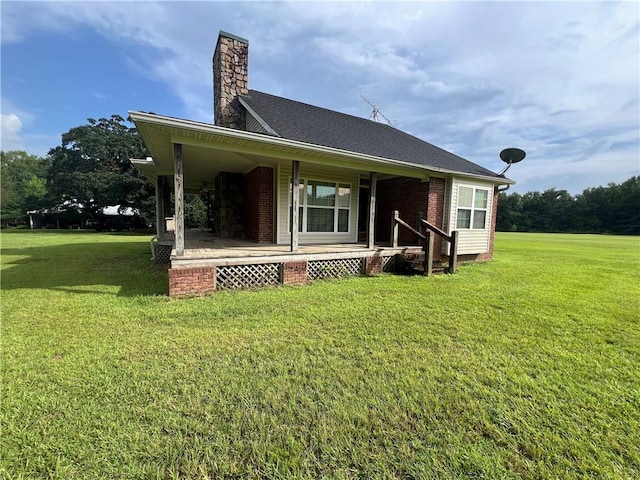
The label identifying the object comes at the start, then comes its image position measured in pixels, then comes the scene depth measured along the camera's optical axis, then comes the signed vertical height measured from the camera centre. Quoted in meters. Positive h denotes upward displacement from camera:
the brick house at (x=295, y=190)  5.92 +0.87
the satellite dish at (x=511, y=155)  10.43 +2.42
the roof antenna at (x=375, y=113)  19.78 +7.27
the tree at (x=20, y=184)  32.88 +3.73
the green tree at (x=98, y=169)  25.25 +3.87
